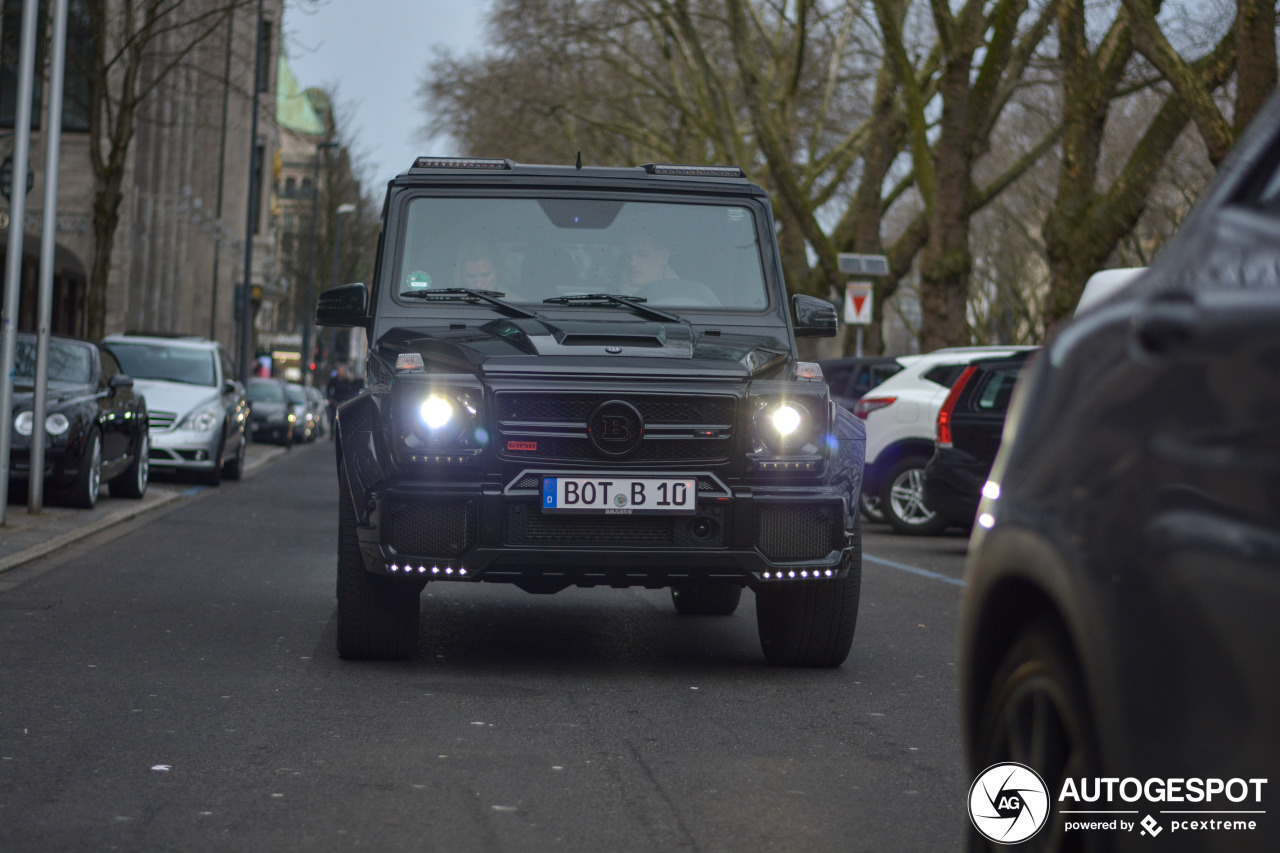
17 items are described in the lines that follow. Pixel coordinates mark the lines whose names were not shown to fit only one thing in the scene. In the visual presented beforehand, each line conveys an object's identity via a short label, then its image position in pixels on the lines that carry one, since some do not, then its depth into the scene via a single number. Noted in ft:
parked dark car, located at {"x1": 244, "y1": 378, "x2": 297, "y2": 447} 123.44
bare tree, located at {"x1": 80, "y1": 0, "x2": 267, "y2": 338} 91.86
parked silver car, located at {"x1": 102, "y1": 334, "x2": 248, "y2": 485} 68.18
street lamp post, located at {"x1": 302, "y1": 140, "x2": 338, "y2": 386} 196.75
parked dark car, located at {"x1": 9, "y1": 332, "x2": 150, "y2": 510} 49.04
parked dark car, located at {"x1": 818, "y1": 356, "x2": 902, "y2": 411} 65.62
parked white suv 56.90
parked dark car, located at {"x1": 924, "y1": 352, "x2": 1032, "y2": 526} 48.60
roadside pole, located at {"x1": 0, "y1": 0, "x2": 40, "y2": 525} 43.14
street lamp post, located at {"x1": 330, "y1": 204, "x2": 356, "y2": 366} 218.16
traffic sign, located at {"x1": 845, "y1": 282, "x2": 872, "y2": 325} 88.69
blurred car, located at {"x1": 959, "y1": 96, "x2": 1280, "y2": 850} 7.66
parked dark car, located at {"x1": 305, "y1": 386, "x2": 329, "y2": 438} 157.82
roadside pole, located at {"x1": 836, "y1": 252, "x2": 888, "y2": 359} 88.69
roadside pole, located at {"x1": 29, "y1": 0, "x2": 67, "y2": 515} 45.34
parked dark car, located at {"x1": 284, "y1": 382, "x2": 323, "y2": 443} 136.15
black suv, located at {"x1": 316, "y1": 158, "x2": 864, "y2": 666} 22.76
